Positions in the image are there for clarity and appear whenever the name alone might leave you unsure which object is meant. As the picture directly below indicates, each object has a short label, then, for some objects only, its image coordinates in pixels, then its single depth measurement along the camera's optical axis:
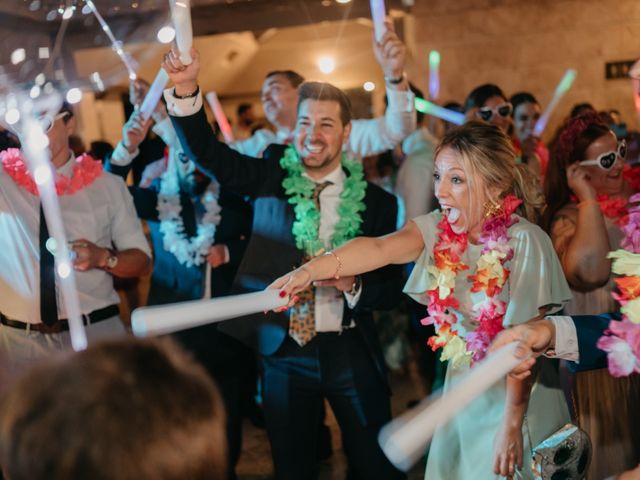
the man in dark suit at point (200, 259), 3.55
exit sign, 7.33
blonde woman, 2.14
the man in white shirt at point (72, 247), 2.68
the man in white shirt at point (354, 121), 3.40
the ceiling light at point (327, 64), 9.25
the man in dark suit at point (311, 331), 2.70
